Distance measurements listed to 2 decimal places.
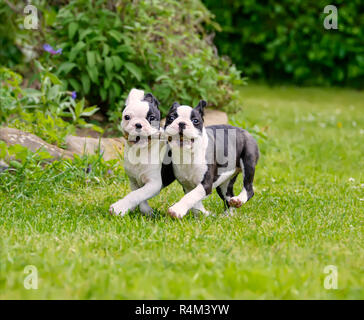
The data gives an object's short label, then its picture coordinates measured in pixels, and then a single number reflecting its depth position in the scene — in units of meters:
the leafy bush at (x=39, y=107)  5.05
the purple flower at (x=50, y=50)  5.38
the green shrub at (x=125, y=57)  5.88
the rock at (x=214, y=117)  5.75
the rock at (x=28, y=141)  4.50
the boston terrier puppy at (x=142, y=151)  3.41
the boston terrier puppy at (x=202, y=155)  3.35
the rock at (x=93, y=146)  4.86
